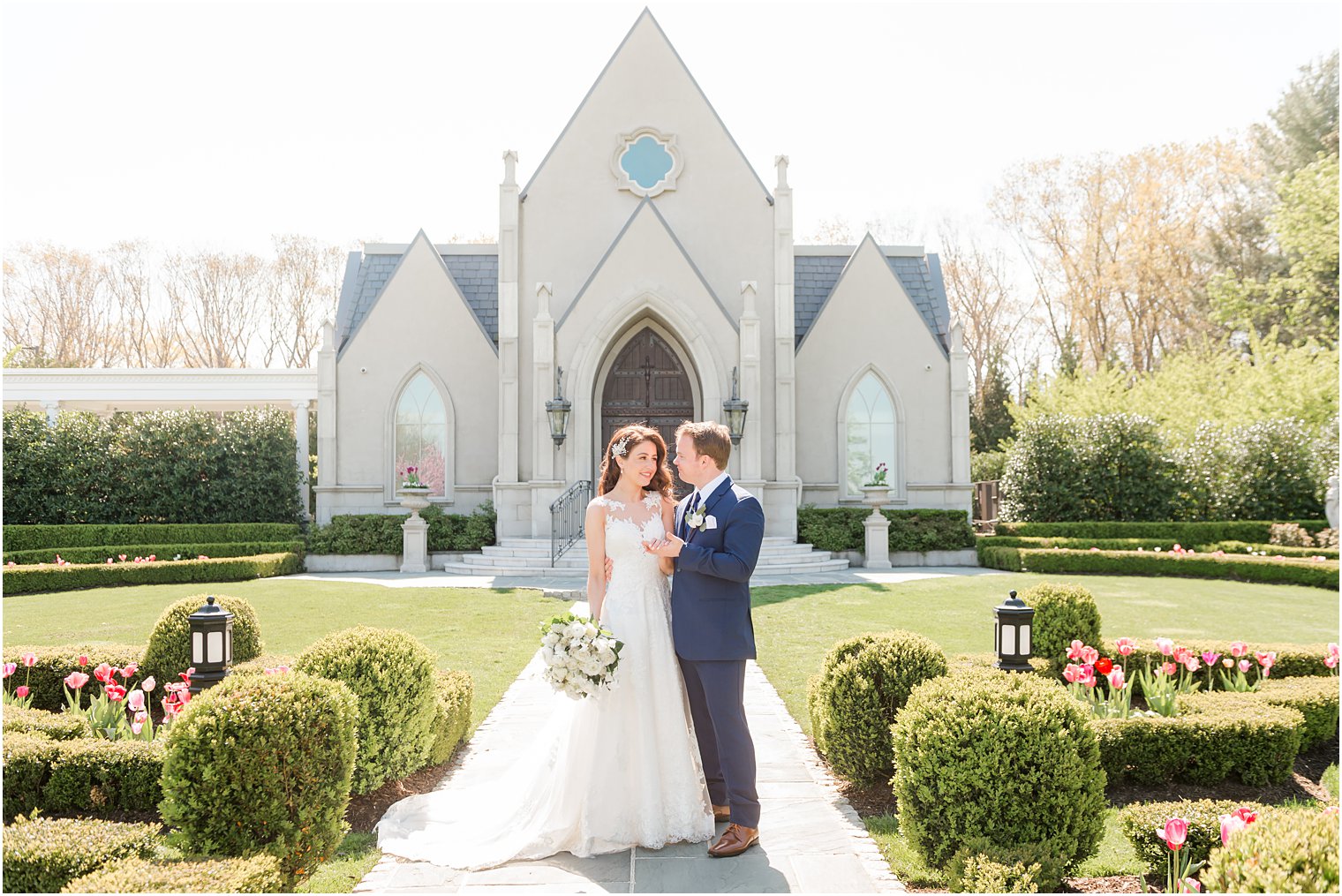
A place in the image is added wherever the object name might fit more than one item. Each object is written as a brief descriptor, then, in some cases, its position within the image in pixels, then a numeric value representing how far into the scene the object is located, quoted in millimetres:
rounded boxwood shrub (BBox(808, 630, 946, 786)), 5547
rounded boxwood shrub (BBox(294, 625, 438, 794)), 5340
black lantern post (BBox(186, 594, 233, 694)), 6027
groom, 4590
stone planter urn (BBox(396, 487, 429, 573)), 19297
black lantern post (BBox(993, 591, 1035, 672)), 6125
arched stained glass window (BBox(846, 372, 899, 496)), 22703
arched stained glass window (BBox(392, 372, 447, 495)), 22562
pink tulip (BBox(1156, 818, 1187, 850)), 3230
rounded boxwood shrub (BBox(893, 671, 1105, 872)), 3941
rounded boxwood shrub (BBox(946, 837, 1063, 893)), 3668
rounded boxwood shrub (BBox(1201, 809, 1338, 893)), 2719
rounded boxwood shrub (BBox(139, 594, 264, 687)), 7258
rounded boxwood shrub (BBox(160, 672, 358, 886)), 3867
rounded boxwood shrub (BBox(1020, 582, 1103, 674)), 7895
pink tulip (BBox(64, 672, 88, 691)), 5877
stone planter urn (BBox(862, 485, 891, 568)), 19500
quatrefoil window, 21531
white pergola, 25938
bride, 4641
